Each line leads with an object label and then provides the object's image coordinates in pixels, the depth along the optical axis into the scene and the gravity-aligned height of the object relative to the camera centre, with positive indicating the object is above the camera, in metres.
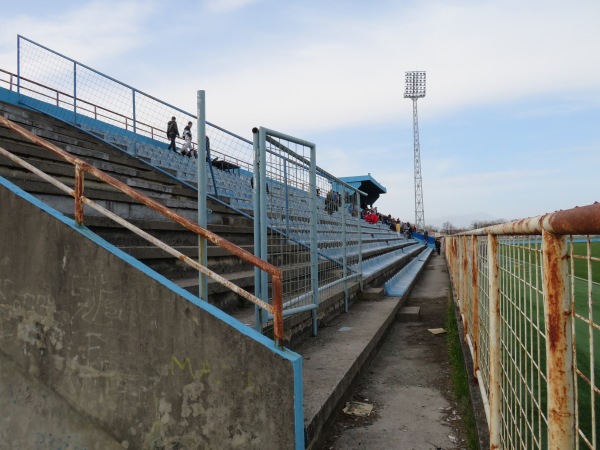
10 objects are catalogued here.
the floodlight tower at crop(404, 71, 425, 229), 56.94 +18.79
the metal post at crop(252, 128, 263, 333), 3.86 +0.19
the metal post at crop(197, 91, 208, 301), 3.41 +0.47
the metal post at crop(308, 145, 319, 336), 5.25 -0.15
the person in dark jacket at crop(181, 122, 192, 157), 11.64 +2.78
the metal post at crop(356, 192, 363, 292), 8.10 -0.28
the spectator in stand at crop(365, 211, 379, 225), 17.74 +0.76
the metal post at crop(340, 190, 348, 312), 6.83 -0.15
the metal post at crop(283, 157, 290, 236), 4.89 +0.43
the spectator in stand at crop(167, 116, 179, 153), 11.58 +2.94
